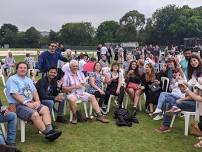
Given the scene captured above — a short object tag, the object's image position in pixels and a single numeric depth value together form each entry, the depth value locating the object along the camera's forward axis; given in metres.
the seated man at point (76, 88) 3.92
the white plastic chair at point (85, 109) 3.88
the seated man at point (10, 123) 2.90
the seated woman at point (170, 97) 3.89
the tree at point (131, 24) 40.55
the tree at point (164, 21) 36.89
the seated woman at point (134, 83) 4.46
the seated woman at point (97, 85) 4.28
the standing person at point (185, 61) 4.73
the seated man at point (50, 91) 3.53
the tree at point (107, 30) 41.66
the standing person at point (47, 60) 4.26
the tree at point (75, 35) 41.98
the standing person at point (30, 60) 9.16
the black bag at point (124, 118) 3.82
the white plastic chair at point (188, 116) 3.40
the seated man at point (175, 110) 3.55
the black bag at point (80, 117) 3.91
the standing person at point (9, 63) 8.87
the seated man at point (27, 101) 3.06
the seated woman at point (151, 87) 4.40
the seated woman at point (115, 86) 4.43
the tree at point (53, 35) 40.75
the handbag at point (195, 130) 3.44
